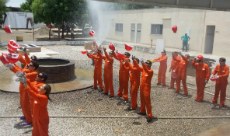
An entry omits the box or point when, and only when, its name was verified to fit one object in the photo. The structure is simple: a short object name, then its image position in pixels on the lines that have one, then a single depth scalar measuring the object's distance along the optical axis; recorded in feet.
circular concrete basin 39.58
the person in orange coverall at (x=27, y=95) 25.68
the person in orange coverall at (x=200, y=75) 35.83
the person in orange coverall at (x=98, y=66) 37.22
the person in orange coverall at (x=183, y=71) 38.37
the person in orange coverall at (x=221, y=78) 33.88
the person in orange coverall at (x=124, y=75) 33.23
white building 80.13
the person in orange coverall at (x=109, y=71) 35.76
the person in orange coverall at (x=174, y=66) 39.82
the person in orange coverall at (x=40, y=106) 20.76
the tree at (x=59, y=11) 101.71
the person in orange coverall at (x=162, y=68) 43.42
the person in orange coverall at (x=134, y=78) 30.83
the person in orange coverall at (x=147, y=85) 28.30
